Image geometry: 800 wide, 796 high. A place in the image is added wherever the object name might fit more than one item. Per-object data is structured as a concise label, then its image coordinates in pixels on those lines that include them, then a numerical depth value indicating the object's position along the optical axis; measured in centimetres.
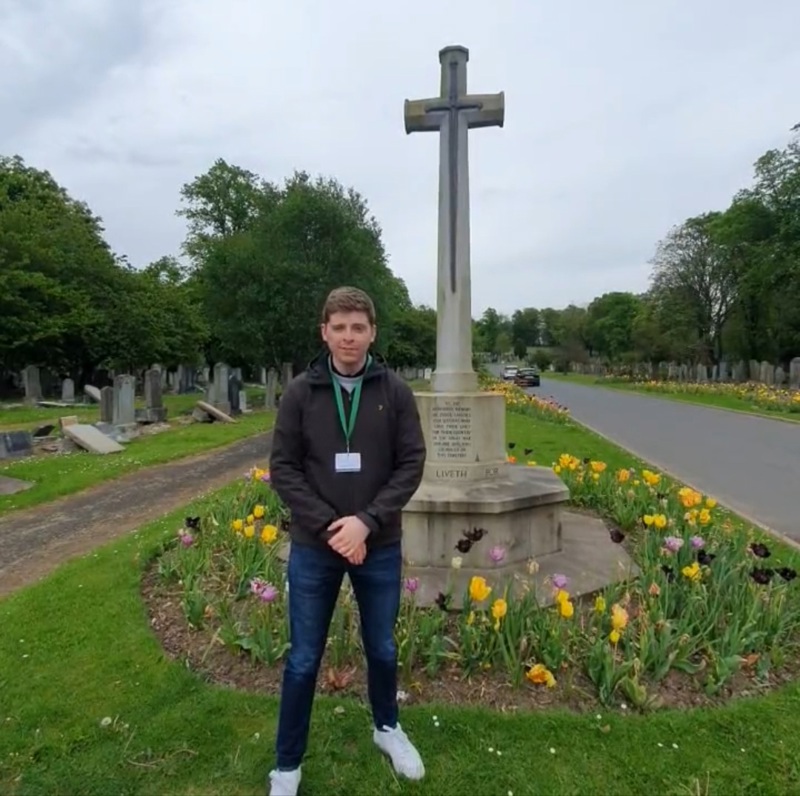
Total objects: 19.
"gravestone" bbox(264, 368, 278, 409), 2528
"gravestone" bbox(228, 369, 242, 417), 2250
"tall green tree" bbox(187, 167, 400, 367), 2348
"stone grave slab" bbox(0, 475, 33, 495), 877
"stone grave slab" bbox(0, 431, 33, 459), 1215
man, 236
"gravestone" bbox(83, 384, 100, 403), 2565
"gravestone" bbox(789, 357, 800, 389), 3092
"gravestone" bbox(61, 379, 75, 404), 2766
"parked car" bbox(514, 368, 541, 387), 4491
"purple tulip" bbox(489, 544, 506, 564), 333
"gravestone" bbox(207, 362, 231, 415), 2194
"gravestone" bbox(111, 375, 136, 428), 1558
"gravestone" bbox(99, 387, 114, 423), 1588
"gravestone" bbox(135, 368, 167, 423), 1845
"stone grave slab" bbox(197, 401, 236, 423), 1891
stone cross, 555
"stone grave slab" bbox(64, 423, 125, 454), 1246
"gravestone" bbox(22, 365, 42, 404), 2495
